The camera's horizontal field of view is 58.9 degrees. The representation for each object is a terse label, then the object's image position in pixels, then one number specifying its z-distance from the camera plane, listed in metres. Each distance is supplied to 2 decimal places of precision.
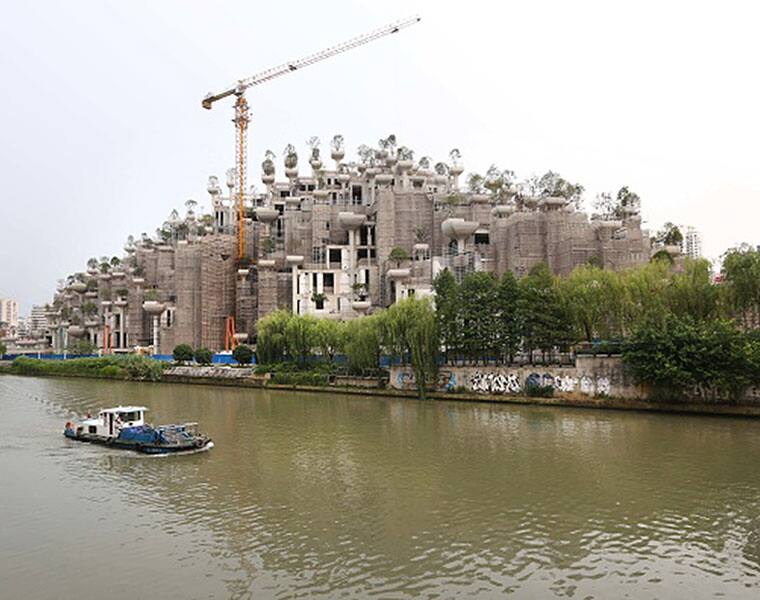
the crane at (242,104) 89.06
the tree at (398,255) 61.12
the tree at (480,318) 38.19
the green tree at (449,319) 39.12
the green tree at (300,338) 48.69
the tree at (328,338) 47.78
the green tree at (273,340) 50.19
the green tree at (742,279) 32.84
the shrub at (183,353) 59.12
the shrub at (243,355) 54.91
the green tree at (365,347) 43.12
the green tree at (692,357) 28.44
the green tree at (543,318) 37.00
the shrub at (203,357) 58.19
